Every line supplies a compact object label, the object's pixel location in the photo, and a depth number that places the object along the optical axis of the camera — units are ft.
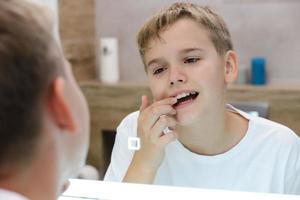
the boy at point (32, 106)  1.95
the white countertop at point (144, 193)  3.08
